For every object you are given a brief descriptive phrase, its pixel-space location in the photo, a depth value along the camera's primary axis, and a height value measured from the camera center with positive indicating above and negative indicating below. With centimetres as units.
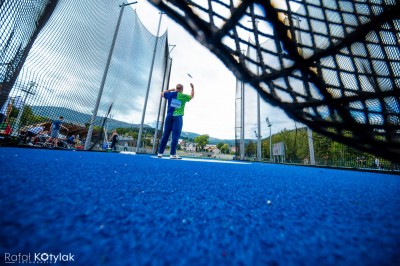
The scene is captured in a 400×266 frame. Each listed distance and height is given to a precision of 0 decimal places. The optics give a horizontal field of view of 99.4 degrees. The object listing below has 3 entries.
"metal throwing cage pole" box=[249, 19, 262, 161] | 991 +183
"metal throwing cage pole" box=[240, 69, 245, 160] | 1099 +272
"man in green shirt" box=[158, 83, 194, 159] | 368 +96
